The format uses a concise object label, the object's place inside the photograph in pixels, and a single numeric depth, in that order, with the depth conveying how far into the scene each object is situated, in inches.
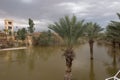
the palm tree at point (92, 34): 483.9
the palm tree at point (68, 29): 273.7
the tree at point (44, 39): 1083.9
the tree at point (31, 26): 1150.7
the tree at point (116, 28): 404.1
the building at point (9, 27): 1152.4
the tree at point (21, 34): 1092.5
